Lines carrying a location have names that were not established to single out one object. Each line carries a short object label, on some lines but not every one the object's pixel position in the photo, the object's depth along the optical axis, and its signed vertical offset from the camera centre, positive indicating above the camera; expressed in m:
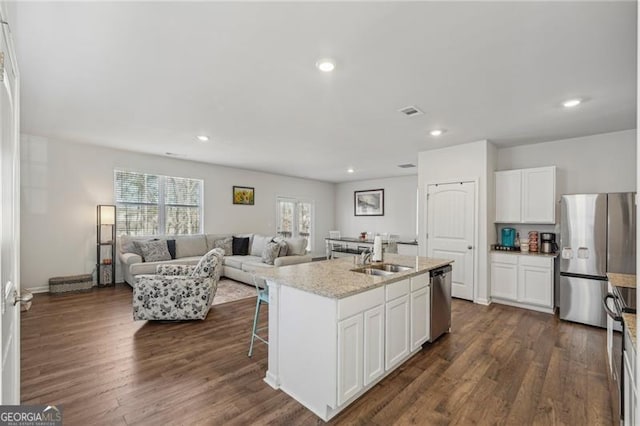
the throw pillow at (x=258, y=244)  6.43 -0.68
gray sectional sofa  5.18 -0.83
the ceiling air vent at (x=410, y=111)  3.33 +1.18
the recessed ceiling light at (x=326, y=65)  2.34 +1.20
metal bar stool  2.80 -0.79
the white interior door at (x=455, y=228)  4.71 -0.24
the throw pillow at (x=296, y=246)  5.94 -0.66
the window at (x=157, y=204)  5.79 +0.19
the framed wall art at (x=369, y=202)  8.97 +0.35
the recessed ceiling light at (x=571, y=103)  3.06 +1.17
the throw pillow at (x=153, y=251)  5.39 -0.69
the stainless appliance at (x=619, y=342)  1.64 -0.76
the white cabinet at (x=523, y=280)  4.20 -0.97
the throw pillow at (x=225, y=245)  6.52 -0.69
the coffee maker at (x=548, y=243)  4.40 -0.43
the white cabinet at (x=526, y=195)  4.29 +0.28
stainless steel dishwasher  3.13 -0.96
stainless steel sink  2.95 -0.56
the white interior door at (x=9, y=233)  1.12 -0.09
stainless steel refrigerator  3.54 -0.42
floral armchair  3.59 -0.99
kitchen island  2.02 -0.89
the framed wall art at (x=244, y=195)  7.46 +0.47
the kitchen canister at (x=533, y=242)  4.51 -0.42
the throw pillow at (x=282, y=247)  5.73 -0.65
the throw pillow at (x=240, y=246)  6.67 -0.73
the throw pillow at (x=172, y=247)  5.81 -0.67
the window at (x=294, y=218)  8.67 -0.13
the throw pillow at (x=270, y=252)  5.57 -0.73
